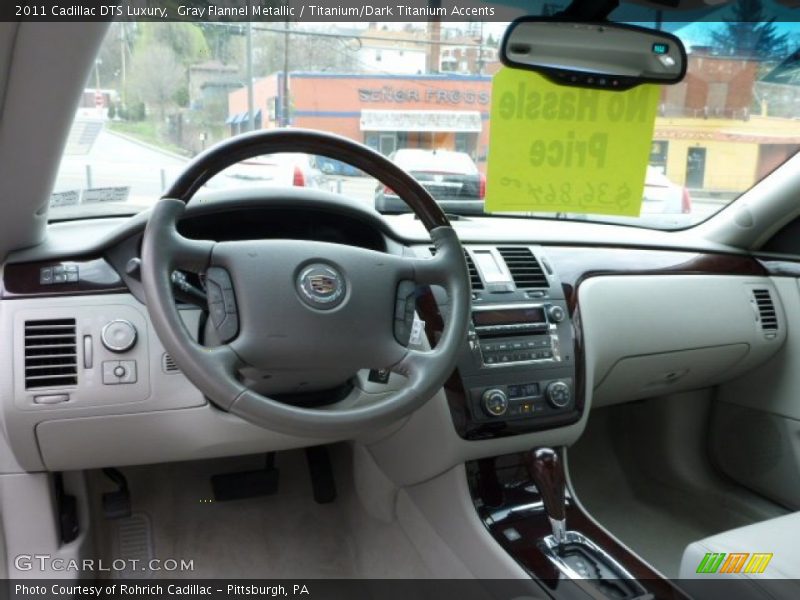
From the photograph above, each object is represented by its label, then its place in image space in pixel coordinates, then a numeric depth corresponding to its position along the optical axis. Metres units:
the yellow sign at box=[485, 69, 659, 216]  1.45
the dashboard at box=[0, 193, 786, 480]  1.53
